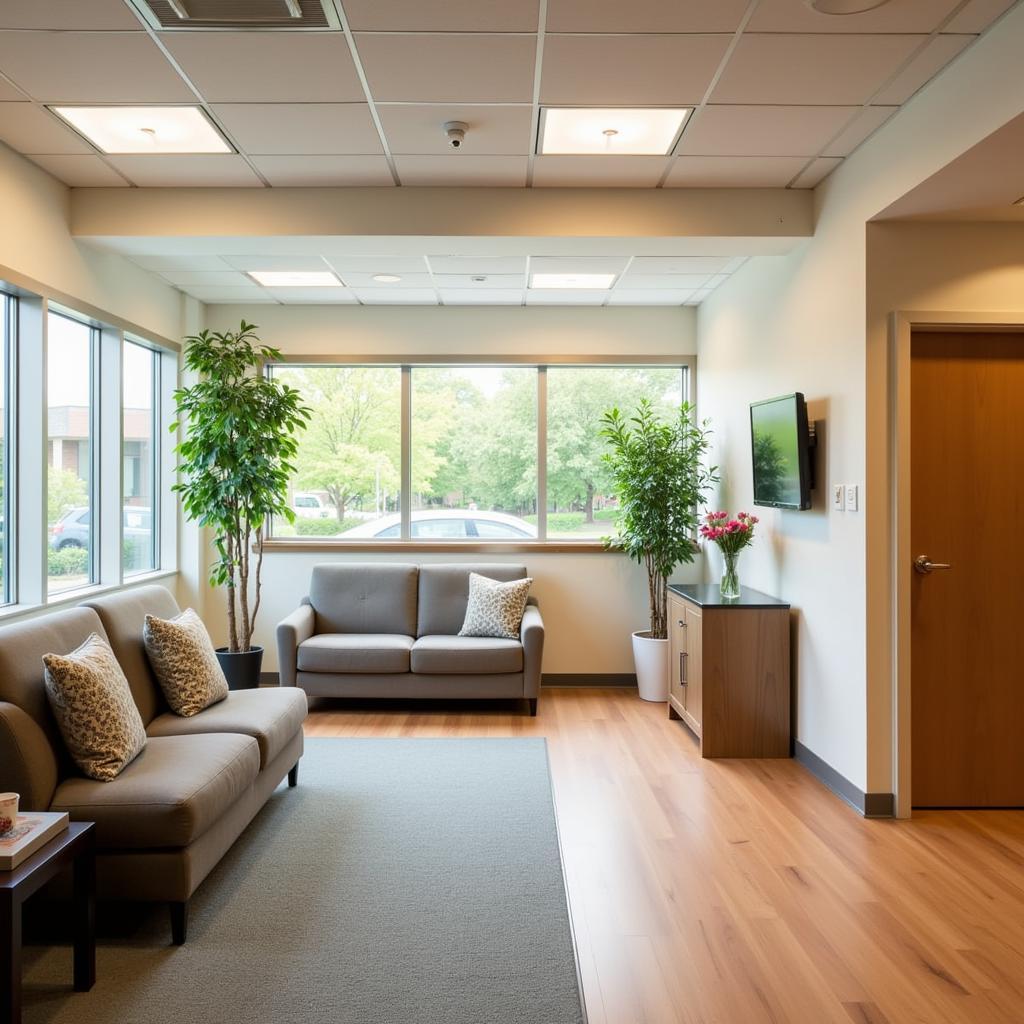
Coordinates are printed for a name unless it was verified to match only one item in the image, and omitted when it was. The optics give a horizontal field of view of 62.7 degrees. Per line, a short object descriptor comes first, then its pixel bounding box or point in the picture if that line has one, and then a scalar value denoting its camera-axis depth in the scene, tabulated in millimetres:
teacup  1994
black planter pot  4855
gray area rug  2057
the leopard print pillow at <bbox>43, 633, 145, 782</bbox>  2436
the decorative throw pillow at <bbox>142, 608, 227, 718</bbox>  3188
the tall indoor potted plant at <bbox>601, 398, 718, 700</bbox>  5172
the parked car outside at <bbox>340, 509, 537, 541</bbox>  5957
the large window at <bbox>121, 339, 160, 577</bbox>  4828
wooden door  3395
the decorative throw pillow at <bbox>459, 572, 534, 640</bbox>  5191
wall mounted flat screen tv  3727
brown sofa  2309
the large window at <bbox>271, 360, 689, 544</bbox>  5934
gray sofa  4945
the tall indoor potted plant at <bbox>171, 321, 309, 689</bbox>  4793
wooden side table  1800
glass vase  4410
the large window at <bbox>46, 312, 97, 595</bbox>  4012
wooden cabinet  4098
